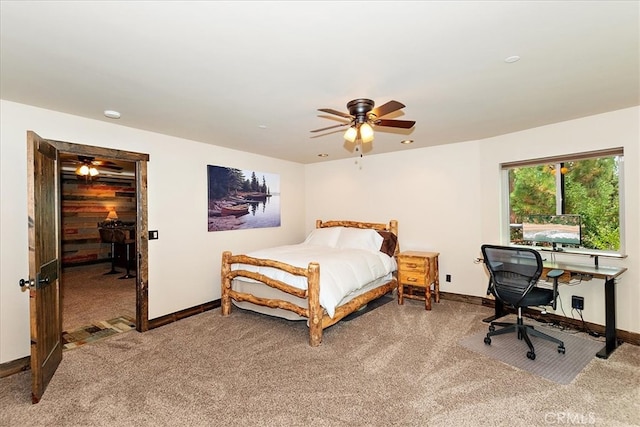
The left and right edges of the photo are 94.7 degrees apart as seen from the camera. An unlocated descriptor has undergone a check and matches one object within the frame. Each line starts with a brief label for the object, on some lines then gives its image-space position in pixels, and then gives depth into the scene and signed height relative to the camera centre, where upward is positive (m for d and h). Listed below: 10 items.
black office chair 2.86 -0.74
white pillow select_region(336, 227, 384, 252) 4.75 -0.45
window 3.33 +0.16
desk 2.82 -0.90
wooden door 2.24 -0.38
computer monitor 3.34 -0.24
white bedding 3.33 -0.71
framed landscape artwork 4.48 +0.27
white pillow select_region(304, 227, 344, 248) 5.12 -0.42
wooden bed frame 3.16 -1.04
